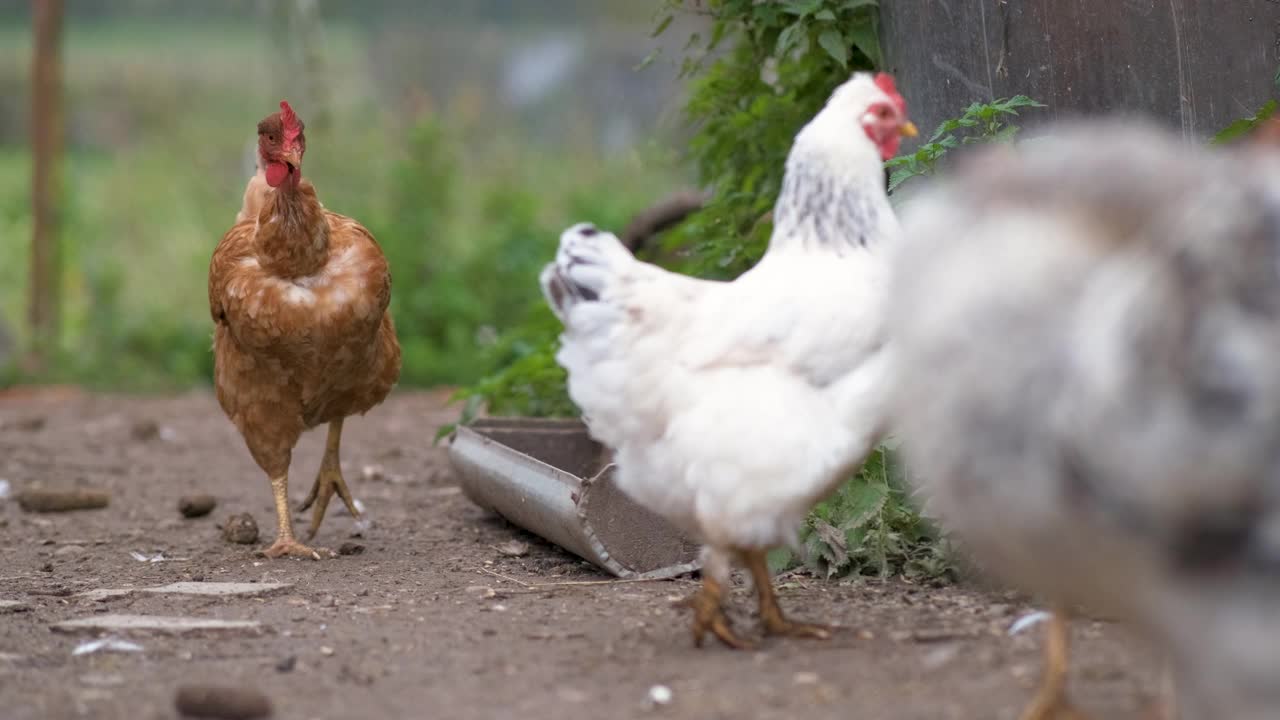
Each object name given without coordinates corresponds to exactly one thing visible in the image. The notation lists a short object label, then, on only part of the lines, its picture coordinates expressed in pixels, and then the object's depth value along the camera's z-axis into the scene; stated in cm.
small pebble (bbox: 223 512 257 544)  544
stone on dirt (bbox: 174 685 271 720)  304
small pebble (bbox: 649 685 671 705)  311
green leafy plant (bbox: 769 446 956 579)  430
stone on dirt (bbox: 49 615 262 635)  388
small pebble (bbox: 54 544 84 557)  529
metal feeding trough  449
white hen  334
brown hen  501
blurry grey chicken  206
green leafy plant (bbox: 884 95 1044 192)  417
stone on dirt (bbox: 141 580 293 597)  443
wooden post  962
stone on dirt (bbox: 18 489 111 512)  610
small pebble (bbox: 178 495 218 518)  600
